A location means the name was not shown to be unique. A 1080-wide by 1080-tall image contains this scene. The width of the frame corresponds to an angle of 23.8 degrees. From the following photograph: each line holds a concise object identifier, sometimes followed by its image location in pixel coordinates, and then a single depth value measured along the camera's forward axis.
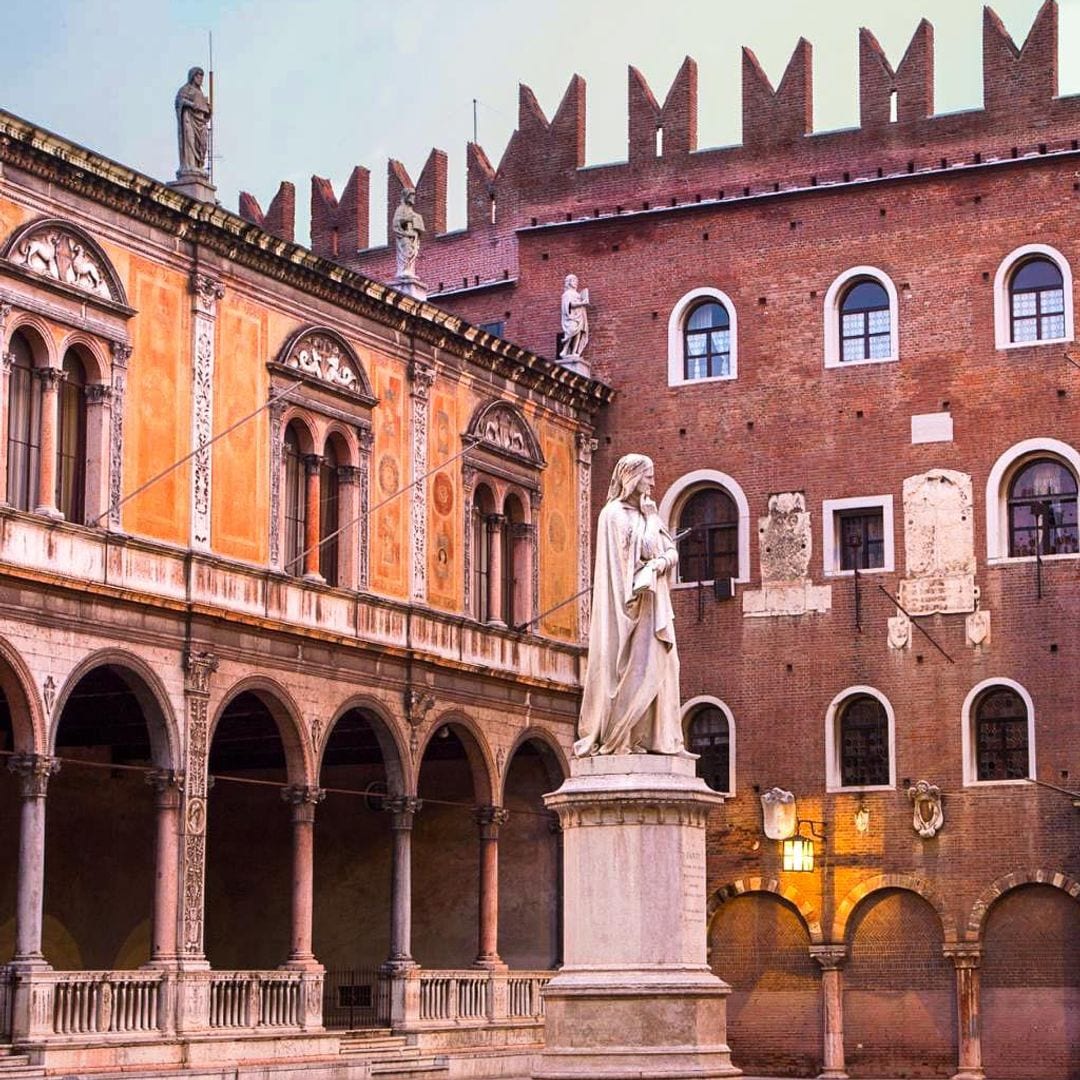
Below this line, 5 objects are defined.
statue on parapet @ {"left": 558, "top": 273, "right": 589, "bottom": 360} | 40.94
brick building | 37.28
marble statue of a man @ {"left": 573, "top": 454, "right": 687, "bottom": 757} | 19.89
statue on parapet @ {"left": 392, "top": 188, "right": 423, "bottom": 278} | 36.44
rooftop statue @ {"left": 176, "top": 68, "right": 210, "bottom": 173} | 31.27
